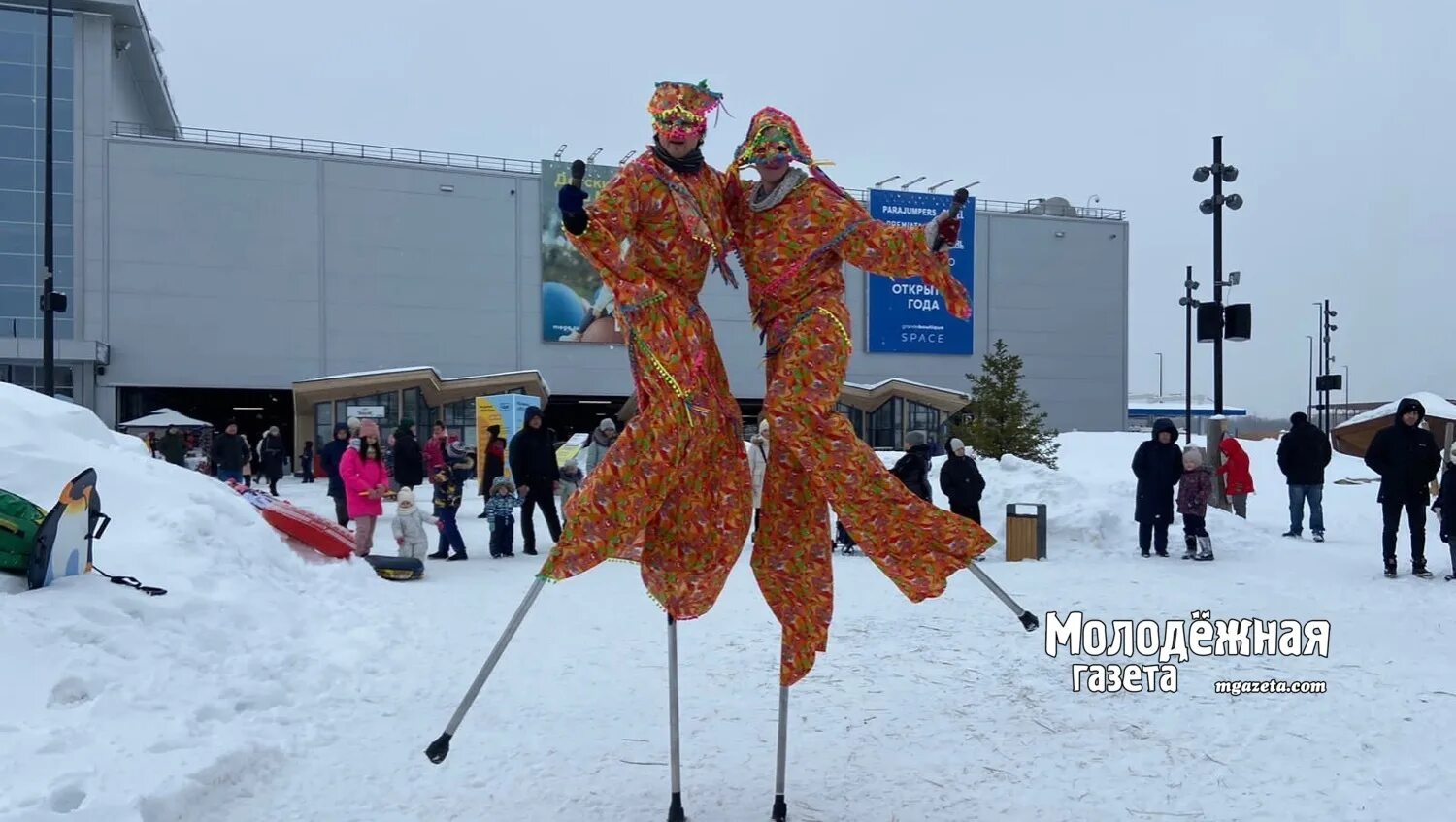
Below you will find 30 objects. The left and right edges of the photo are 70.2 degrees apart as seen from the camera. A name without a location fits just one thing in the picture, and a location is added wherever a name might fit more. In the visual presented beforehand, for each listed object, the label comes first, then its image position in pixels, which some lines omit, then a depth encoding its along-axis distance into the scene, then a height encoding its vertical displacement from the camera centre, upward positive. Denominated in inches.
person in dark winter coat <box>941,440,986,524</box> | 449.7 -31.4
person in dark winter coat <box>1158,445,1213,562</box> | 448.1 -39.0
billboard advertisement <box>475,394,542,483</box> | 870.4 -3.9
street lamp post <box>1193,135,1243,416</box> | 626.2 +127.2
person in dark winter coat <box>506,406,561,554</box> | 478.9 -26.8
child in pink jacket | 427.2 -33.1
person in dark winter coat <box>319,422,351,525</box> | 524.7 -27.0
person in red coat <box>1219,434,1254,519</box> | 600.7 -34.6
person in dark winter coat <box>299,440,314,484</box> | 1071.6 -55.9
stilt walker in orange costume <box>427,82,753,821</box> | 146.2 +1.4
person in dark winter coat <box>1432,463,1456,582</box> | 377.4 -35.1
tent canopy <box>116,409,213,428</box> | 1014.4 -12.5
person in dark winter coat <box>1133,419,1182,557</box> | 452.8 -30.4
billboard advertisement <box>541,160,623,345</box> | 1552.7 +171.8
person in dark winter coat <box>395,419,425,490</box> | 494.9 -25.6
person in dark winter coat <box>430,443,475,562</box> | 461.7 -44.1
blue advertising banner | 1496.1 +138.6
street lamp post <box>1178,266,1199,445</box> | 1282.0 +120.3
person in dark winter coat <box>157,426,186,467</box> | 759.1 -29.2
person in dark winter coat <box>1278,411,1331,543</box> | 512.1 -25.5
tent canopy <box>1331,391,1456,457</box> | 699.4 -9.6
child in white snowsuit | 432.8 -50.3
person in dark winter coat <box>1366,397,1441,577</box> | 379.6 -20.5
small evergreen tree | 756.6 -8.1
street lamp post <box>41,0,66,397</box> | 720.3 +85.2
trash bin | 450.6 -55.0
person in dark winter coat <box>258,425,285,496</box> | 870.0 -39.9
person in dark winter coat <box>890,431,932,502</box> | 425.7 -23.3
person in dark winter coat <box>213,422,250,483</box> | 653.9 -29.8
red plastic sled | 370.0 -43.6
